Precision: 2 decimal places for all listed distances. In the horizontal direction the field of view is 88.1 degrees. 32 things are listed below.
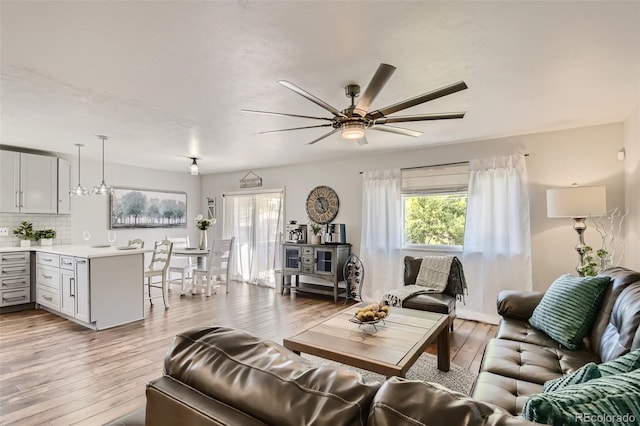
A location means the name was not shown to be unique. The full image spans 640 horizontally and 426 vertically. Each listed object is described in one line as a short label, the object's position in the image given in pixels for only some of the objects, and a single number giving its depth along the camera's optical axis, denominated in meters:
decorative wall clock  5.72
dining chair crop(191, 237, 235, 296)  5.56
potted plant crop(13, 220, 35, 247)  5.00
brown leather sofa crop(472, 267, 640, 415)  1.62
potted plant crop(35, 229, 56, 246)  5.07
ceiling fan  1.89
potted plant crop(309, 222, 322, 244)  5.65
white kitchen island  3.80
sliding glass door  6.55
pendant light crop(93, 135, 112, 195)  4.34
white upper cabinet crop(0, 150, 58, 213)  4.70
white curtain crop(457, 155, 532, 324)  4.04
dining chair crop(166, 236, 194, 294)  6.67
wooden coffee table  2.02
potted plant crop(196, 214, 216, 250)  5.88
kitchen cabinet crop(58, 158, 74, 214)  5.26
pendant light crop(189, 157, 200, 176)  5.06
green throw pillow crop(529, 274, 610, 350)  2.12
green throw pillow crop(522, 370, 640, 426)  0.70
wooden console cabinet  5.28
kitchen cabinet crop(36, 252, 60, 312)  4.27
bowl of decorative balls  2.49
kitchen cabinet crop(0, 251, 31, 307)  4.49
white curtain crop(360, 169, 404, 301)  4.99
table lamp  3.14
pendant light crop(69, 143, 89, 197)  4.48
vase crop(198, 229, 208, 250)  5.89
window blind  4.49
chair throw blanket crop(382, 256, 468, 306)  3.77
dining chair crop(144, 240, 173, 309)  4.75
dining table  5.49
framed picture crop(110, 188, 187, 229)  6.16
